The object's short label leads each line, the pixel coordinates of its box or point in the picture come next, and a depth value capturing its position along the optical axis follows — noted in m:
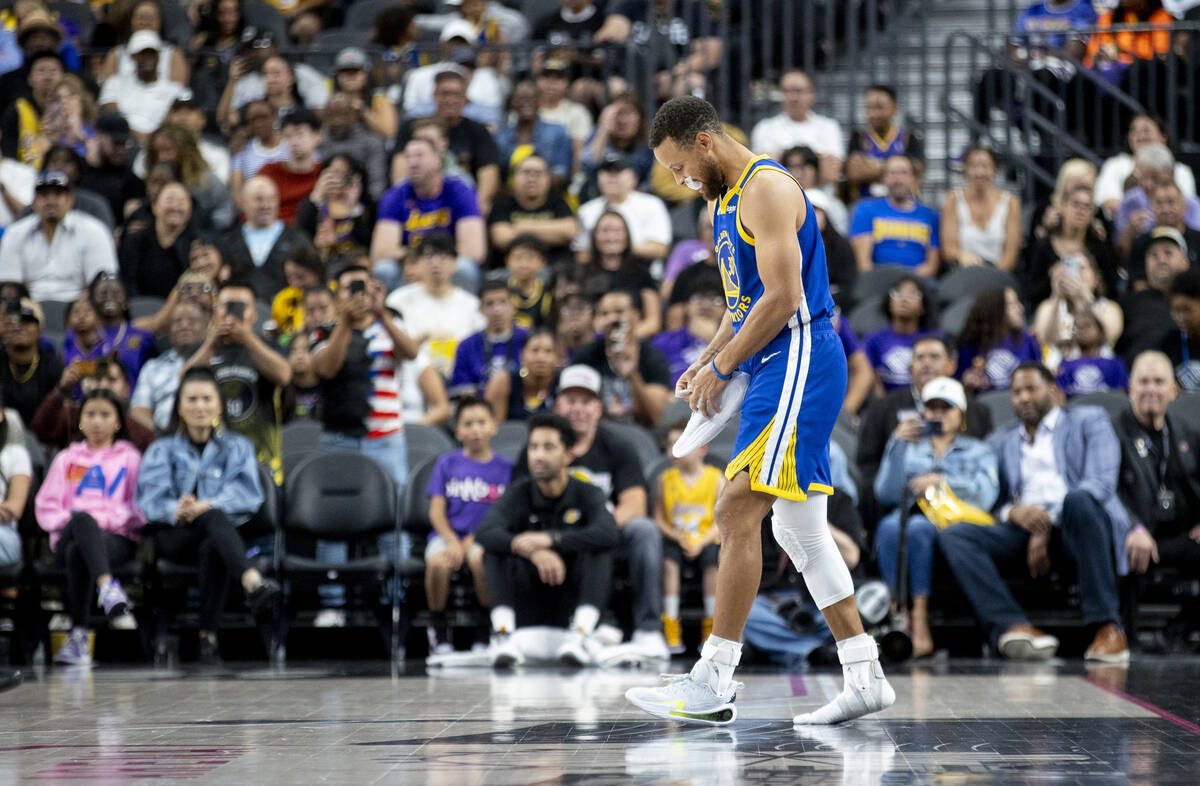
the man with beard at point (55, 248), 23.42
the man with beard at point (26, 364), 20.80
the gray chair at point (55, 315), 22.92
